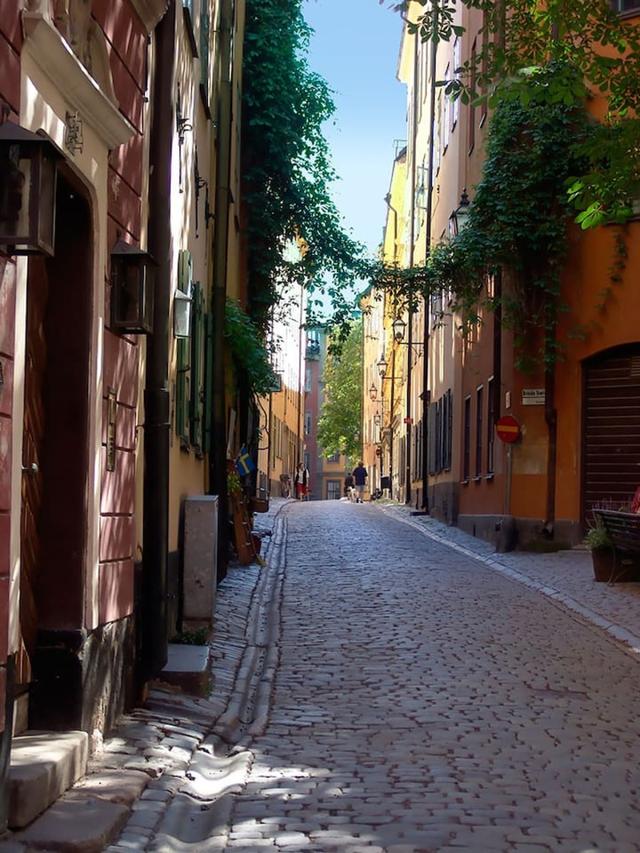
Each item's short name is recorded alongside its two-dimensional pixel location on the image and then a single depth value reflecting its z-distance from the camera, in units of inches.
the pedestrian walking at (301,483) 2448.3
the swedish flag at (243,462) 723.4
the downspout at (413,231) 1683.8
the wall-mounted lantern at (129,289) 283.7
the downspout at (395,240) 2209.6
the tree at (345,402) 3442.4
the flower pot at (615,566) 620.4
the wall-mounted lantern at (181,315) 418.9
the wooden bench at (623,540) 572.7
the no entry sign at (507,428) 830.5
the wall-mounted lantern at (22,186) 193.0
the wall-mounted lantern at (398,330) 1542.8
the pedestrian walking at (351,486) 2259.7
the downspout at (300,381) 2746.1
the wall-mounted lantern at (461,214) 864.3
